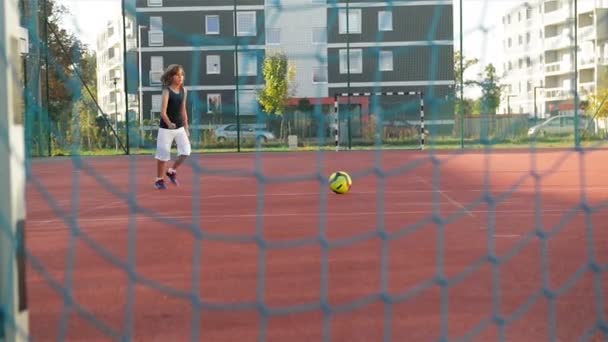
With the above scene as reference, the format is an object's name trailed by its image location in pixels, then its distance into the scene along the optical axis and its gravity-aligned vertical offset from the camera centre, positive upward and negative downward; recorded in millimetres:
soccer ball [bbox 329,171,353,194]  8906 -525
